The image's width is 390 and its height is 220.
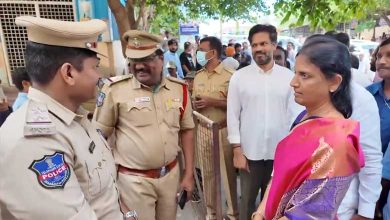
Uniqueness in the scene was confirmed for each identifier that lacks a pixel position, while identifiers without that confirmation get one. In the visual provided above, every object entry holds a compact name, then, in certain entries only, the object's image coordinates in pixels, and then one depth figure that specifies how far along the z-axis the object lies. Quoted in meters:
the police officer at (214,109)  3.19
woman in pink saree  1.17
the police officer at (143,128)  2.20
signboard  14.64
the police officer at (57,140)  1.00
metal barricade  2.75
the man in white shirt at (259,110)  2.63
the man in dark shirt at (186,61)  9.01
